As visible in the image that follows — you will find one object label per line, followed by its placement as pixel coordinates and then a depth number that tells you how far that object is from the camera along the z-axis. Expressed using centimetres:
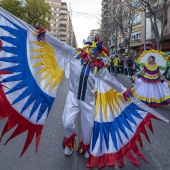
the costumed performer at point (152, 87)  730
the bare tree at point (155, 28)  1504
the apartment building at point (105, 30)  4237
